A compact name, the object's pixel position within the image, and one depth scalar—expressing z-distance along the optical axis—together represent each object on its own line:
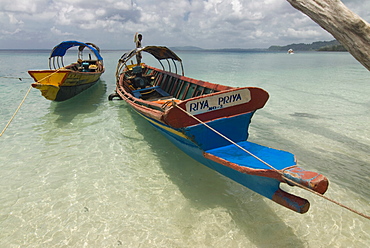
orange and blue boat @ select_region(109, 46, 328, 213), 3.00
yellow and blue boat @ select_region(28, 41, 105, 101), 9.00
